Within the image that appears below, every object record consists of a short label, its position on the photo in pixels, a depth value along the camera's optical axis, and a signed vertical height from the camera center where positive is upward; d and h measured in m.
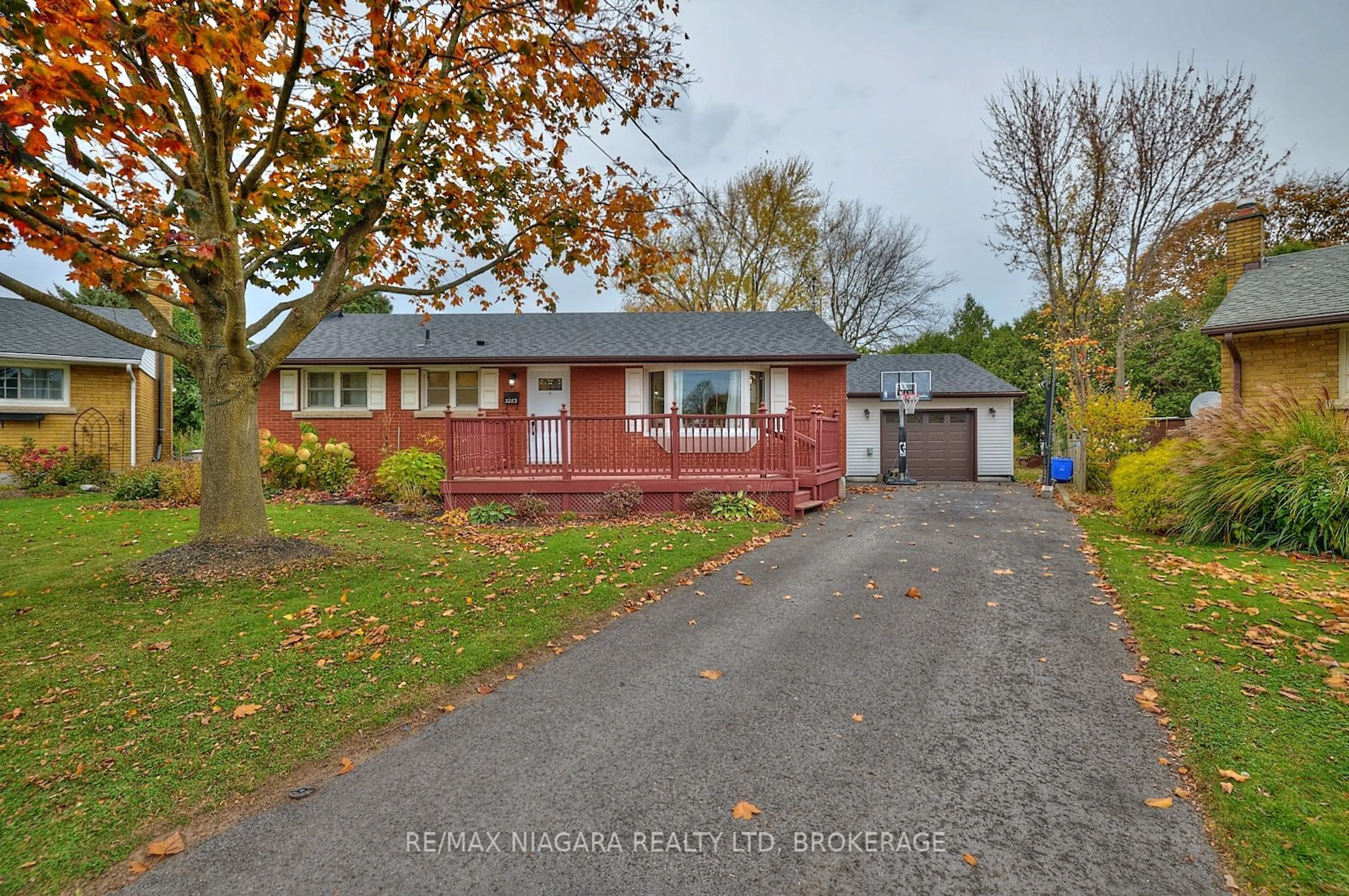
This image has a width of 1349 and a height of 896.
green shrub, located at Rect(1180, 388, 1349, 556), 6.96 -0.43
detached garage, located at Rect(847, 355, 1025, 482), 18.61 +0.49
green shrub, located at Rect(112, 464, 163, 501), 11.49 -0.84
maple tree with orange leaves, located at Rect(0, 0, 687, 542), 4.23 +2.94
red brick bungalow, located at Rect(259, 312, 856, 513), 14.15 +1.78
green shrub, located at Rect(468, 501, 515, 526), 9.58 -1.17
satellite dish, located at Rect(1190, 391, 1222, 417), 12.21 +1.04
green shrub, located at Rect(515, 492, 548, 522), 9.82 -1.09
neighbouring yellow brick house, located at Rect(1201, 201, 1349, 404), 9.95 +2.10
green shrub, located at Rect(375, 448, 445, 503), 10.95 -0.60
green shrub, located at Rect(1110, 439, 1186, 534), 8.39 -0.67
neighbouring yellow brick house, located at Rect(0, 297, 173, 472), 13.73 +1.50
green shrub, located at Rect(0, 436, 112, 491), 13.02 -0.52
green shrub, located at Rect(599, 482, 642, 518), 9.97 -0.96
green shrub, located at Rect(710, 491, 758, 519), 9.67 -1.06
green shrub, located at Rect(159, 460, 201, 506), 11.12 -0.79
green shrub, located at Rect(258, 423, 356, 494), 12.90 -0.45
